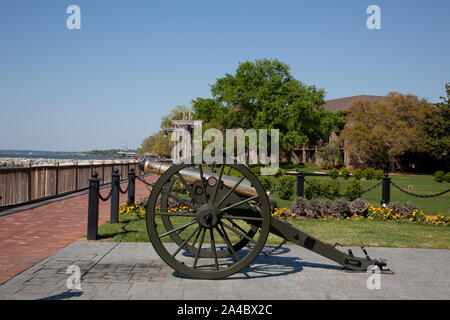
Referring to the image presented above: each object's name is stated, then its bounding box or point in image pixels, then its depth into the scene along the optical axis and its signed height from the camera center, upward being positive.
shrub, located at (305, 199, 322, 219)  11.02 -1.45
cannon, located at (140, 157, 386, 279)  5.10 -0.82
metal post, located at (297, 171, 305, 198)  12.33 -0.90
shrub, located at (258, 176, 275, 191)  15.59 -1.08
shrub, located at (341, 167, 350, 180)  31.86 -1.46
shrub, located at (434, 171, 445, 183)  32.78 -1.63
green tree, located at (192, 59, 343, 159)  37.72 +4.88
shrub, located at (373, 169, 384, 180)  34.30 -1.60
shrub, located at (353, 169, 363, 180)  33.21 -1.55
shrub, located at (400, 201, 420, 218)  10.86 -1.40
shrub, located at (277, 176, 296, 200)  14.98 -1.32
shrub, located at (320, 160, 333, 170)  57.75 -1.38
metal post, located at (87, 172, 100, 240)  7.62 -1.07
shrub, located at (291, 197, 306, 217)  11.18 -1.42
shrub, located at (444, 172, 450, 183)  32.41 -1.60
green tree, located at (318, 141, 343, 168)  57.62 +0.20
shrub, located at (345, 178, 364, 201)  14.10 -1.13
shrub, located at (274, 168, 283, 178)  28.81 -1.32
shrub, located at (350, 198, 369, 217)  11.16 -1.42
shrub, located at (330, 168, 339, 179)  31.88 -1.47
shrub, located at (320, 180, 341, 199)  13.95 -1.10
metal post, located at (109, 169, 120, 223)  9.36 -1.09
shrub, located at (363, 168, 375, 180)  34.03 -1.53
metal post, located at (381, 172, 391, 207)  11.68 -0.94
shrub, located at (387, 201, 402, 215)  11.09 -1.38
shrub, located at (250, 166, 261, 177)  23.77 -0.91
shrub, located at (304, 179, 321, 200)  14.54 -1.31
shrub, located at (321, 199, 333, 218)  11.12 -1.46
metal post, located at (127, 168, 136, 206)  11.28 -0.97
